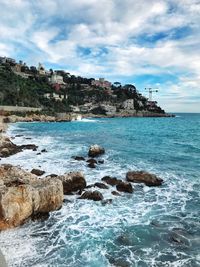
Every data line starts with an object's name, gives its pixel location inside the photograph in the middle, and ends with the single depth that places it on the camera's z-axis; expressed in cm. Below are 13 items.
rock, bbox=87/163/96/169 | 1381
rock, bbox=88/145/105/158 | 1696
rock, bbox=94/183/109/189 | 1033
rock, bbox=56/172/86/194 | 975
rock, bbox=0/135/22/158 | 1620
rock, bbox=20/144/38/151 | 1897
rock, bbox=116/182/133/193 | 1019
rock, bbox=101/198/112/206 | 894
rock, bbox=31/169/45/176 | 1195
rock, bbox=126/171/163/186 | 1108
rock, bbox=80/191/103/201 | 923
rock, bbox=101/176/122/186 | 1085
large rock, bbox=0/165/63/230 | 702
